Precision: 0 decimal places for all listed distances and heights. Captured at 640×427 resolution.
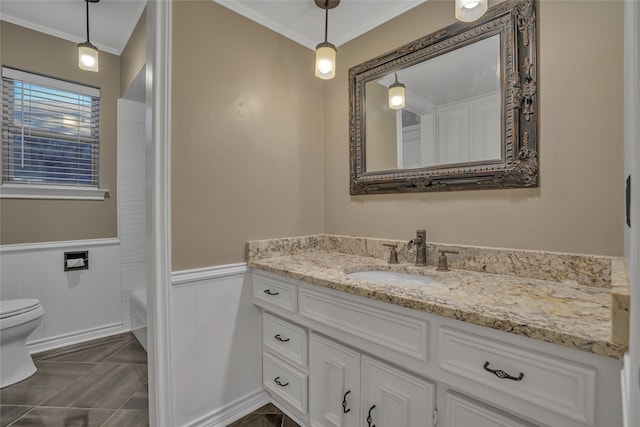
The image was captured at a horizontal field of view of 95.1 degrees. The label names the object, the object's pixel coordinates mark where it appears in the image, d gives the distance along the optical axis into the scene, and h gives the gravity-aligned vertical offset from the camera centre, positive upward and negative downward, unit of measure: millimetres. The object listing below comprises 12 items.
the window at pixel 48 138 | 2324 +652
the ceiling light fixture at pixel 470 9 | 1181 +832
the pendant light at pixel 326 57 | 1607 +859
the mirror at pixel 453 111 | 1295 +538
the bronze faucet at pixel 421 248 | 1551 -188
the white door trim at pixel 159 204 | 1393 +46
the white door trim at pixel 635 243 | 391 -42
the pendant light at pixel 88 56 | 2055 +1115
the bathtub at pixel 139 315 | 2377 -861
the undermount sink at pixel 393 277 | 1462 -341
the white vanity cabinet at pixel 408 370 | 731 -511
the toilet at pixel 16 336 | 1936 -831
